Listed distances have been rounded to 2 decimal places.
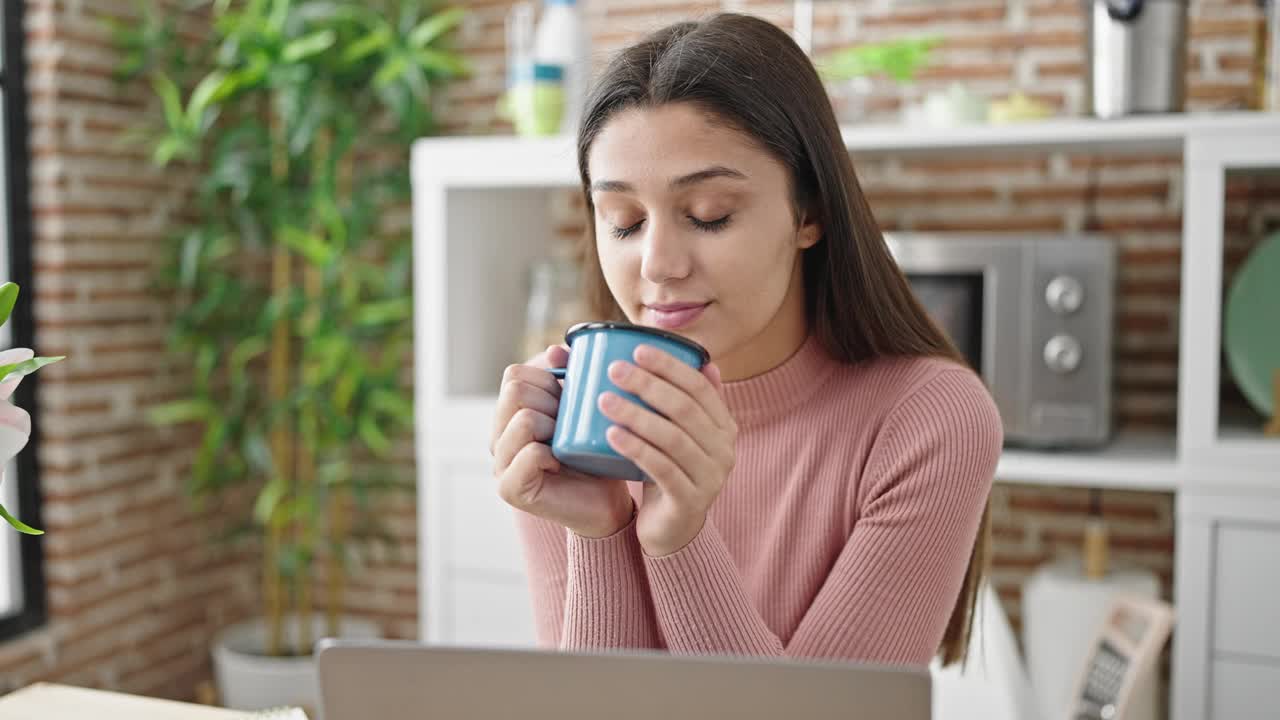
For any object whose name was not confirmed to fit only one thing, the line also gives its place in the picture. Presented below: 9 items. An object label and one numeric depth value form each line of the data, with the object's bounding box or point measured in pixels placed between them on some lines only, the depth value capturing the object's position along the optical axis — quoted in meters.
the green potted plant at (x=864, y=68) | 2.40
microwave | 2.24
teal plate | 2.24
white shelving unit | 2.14
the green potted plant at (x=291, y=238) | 2.76
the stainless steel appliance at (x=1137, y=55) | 2.16
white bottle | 2.60
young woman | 0.99
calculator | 2.07
